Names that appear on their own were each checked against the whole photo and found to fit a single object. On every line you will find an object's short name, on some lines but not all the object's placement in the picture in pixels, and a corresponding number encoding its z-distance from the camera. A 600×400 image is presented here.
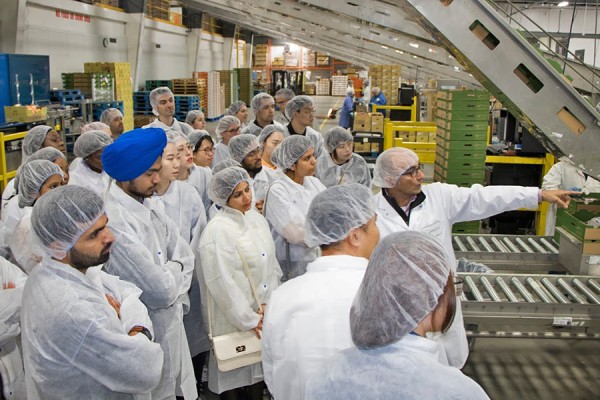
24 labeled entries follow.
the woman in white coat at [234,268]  2.96
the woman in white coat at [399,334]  1.28
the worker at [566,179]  5.52
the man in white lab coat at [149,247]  2.52
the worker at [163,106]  6.02
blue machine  8.51
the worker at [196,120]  7.14
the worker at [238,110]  7.31
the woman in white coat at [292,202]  3.51
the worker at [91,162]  4.20
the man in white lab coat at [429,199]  3.33
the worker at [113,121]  6.46
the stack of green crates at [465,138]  6.06
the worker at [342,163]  5.08
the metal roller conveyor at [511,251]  4.29
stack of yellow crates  12.48
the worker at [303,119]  5.71
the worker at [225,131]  6.08
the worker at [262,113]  6.24
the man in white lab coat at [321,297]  1.85
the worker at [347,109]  11.66
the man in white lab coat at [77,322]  1.83
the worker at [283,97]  7.75
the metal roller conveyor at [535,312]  3.26
